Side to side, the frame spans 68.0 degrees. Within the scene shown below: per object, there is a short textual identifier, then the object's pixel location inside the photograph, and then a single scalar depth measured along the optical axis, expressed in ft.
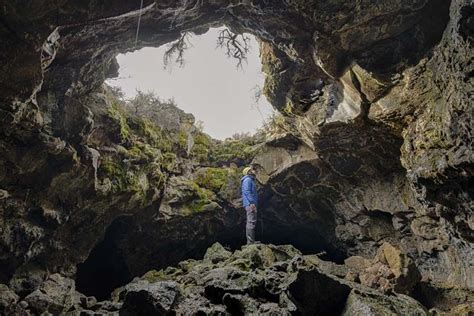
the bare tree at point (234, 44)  35.24
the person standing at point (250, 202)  36.22
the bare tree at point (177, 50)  34.24
